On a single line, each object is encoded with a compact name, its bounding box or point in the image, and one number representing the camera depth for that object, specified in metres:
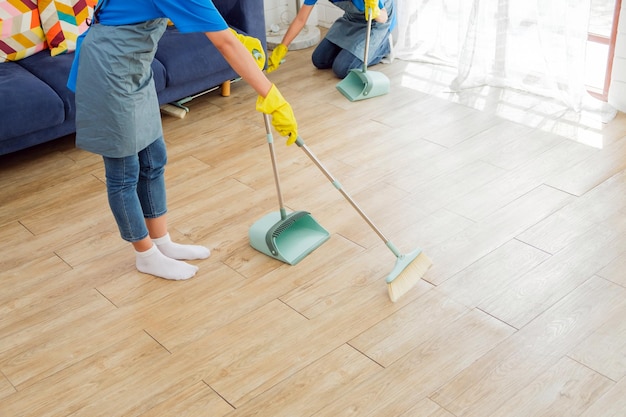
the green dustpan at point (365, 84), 3.71
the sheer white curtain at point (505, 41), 3.35
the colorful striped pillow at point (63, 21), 3.51
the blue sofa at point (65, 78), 3.09
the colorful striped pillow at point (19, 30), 3.42
